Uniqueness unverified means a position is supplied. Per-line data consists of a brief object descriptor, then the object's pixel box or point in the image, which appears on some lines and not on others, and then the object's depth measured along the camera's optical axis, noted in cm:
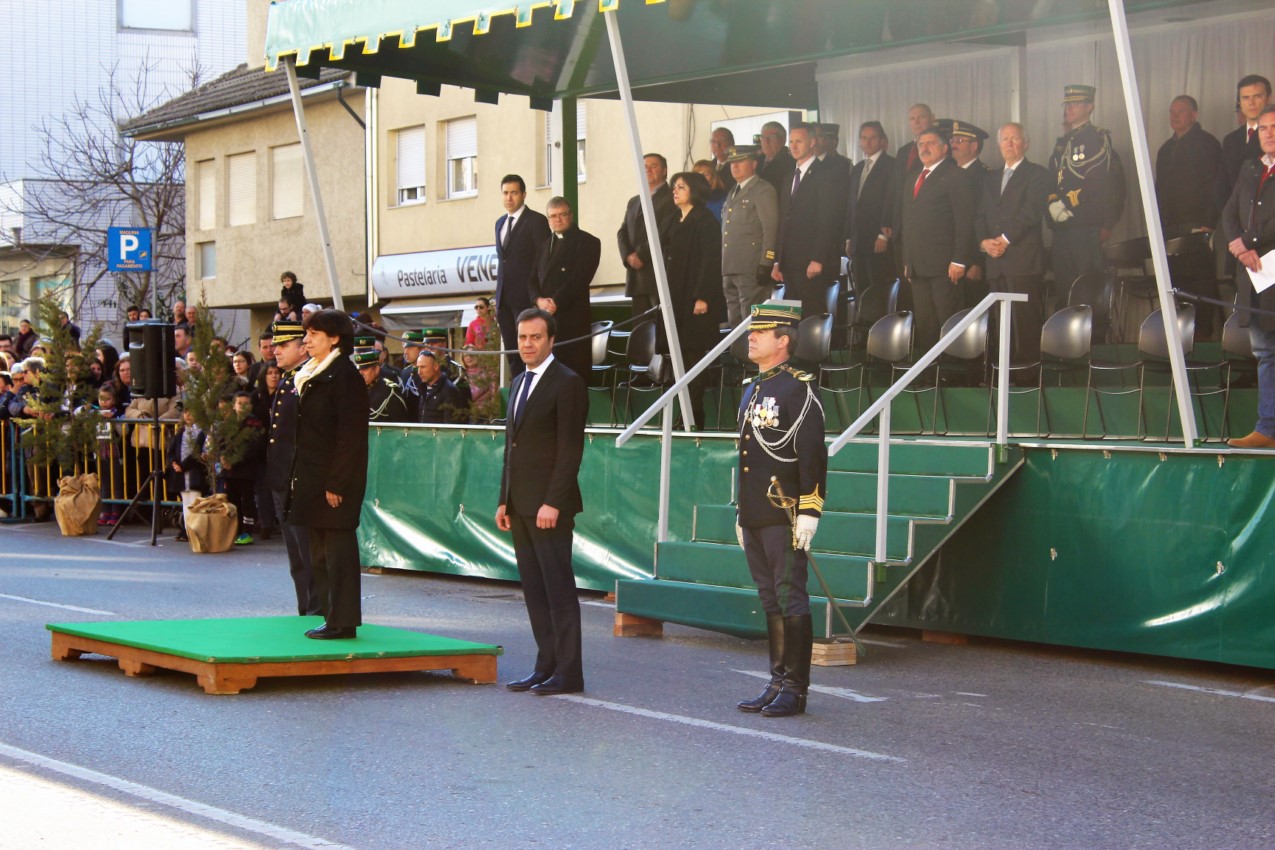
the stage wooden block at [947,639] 1202
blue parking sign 2256
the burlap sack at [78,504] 2020
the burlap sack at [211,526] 1812
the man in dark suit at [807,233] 1496
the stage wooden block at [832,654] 1072
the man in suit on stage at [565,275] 1562
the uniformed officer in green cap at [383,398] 1750
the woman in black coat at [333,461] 995
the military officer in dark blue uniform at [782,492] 890
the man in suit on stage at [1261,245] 1093
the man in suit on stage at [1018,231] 1345
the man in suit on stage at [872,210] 1533
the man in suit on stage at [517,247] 1583
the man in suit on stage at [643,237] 1586
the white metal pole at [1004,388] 1142
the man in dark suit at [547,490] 944
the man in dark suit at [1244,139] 1198
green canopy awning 1467
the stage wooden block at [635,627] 1216
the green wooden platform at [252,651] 920
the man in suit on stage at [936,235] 1381
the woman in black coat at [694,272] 1553
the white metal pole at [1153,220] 1048
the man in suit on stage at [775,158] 1626
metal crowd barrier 2059
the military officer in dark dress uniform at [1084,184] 1352
